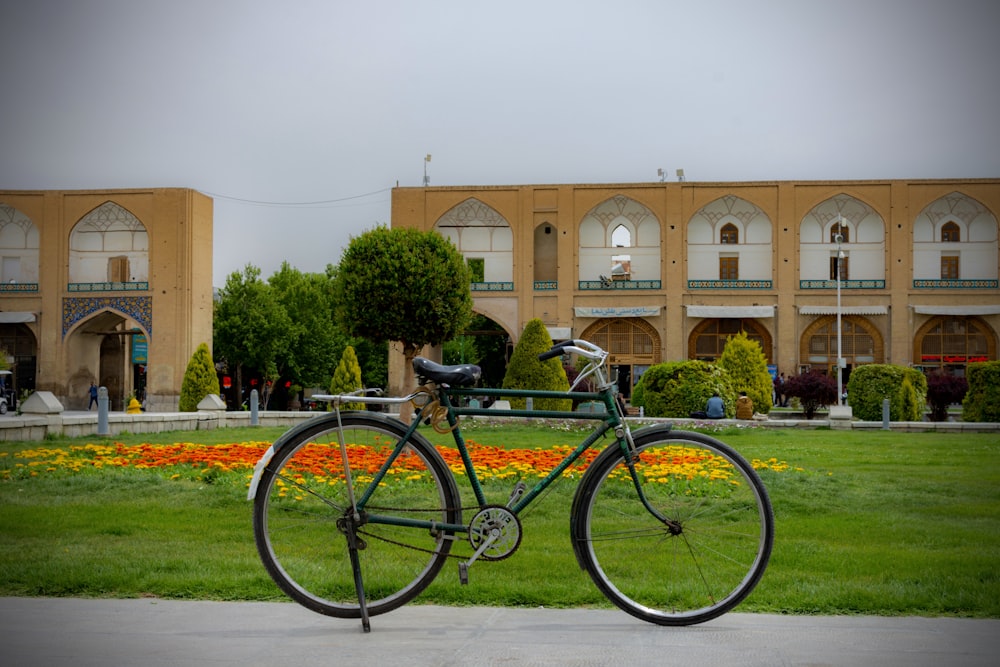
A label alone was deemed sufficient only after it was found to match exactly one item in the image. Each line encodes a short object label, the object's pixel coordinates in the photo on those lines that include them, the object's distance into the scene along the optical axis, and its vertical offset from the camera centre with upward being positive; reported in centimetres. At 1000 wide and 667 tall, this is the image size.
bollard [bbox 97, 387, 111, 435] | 1304 -105
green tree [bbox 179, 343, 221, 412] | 2297 -97
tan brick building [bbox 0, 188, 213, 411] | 3441 +230
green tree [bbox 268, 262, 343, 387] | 3888 +25
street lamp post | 2882 -75
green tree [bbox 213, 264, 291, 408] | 3759 +59
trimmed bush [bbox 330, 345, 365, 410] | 2584 -85
